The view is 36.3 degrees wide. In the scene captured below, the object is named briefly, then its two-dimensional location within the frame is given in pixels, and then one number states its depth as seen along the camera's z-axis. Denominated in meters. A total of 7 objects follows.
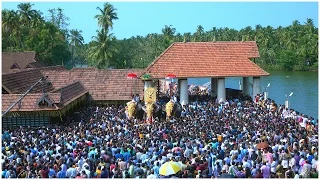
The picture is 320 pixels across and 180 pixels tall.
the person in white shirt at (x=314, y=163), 12.97
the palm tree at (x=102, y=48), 52.19
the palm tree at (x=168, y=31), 76.31
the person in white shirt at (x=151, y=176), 11.87
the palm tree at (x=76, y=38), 81.56
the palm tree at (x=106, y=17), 56.50
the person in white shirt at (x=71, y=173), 12.71
